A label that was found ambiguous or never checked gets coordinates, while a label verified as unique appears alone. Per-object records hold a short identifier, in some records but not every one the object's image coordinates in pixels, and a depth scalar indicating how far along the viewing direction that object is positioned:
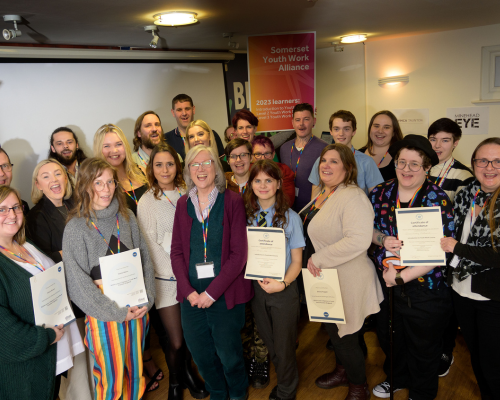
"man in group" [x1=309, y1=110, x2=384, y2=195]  2.97
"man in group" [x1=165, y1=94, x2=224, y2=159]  3.98
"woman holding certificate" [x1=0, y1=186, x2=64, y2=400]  1.92
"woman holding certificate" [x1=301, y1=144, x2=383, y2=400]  2.32
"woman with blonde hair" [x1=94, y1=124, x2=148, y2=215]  2.96
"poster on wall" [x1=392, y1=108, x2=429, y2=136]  5.62
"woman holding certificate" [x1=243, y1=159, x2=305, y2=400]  2.42
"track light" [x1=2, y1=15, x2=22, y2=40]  2.70
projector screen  3.96
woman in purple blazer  2.39
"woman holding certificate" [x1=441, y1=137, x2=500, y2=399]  2.13
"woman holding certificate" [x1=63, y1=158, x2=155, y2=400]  2.21
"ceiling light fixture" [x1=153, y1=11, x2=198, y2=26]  3.01
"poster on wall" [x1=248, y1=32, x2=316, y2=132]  4.18
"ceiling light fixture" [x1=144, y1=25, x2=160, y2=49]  3.40
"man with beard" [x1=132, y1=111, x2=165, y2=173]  3.71
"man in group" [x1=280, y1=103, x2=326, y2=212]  3.38
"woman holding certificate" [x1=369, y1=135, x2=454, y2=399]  2.28
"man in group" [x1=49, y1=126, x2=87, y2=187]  3.49
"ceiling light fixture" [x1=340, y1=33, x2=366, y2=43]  4.93
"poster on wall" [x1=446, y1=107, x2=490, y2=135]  5.05
